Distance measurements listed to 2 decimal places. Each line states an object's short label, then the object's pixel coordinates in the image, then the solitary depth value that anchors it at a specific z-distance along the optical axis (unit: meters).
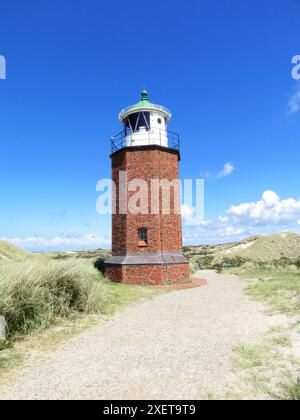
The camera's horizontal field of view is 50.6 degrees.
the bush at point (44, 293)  7.90
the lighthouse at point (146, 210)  18.02
